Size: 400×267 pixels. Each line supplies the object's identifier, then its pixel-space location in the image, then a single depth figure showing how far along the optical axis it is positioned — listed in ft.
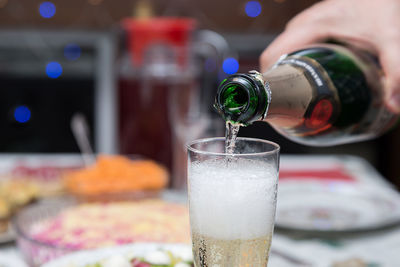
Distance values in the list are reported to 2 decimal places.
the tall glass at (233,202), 1.87
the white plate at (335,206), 3.47
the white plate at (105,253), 2.41
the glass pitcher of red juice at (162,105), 4.49
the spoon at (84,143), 4.50
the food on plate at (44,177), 3.86
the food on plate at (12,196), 3.21
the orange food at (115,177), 3.66
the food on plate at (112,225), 2.87
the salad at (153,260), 2.35
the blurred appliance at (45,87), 9.84
